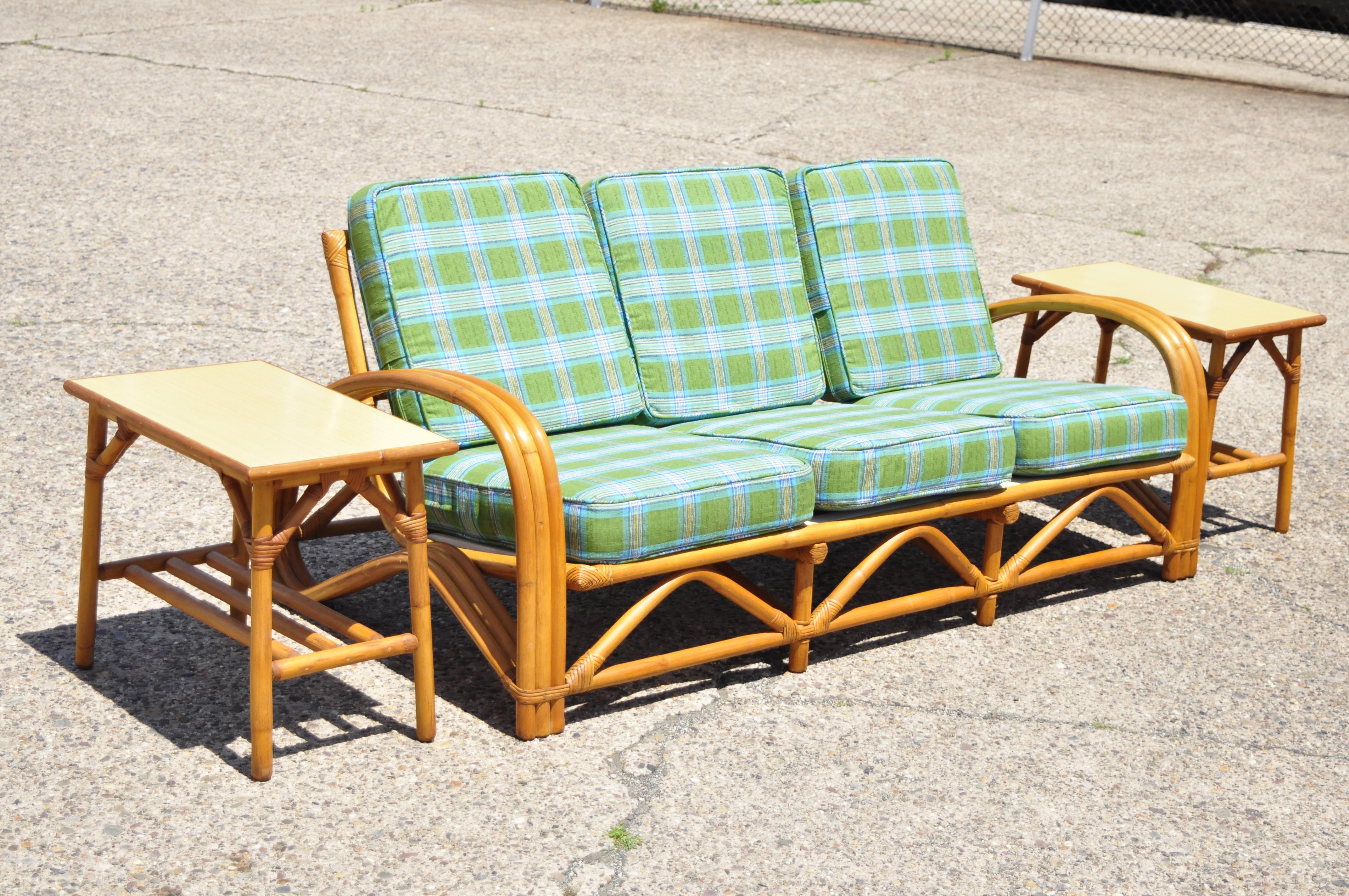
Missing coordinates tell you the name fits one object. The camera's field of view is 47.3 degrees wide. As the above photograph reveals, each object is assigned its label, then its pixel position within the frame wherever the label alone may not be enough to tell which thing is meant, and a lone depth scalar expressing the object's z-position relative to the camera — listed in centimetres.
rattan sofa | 306
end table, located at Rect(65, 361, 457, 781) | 270
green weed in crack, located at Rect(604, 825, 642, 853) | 267
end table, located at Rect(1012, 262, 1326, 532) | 438
